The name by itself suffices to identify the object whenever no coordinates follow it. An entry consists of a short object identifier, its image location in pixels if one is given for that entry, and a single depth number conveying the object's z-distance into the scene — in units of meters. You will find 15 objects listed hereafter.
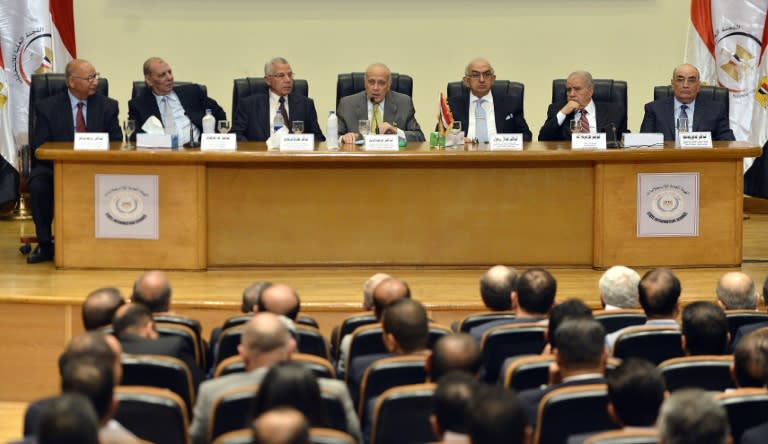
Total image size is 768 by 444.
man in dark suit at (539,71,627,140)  15.70
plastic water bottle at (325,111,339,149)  13.91
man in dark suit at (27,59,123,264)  15.18
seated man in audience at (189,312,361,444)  7.31
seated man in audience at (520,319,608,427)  7.32
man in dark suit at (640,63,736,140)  15.81
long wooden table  13.78
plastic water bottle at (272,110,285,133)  15.67
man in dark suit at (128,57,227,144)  15.70
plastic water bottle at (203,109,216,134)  14.05
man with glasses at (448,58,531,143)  16.23
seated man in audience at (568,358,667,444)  6.52
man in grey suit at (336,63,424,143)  15.52
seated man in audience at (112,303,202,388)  8.27
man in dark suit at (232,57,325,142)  15.86
